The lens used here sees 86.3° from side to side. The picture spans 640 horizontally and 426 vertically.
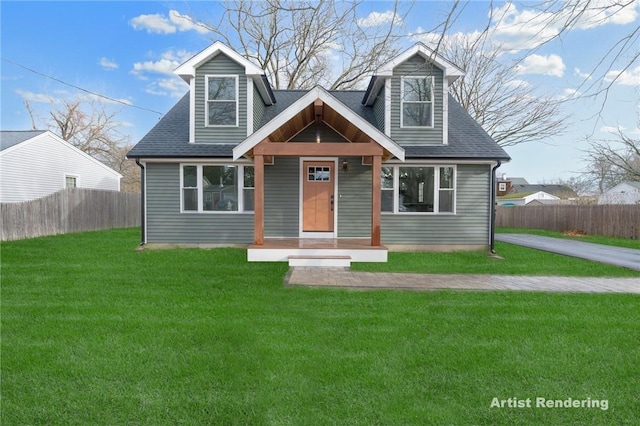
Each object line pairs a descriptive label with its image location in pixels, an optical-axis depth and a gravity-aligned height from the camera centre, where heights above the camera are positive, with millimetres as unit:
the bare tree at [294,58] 18078 +8719
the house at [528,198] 49616 +1579
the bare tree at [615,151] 14328 +2577
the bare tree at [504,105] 20359 +6481
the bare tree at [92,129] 28219 +6900
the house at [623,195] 32188 +1466
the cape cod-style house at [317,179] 10125 +876
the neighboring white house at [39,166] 14820 +2104
